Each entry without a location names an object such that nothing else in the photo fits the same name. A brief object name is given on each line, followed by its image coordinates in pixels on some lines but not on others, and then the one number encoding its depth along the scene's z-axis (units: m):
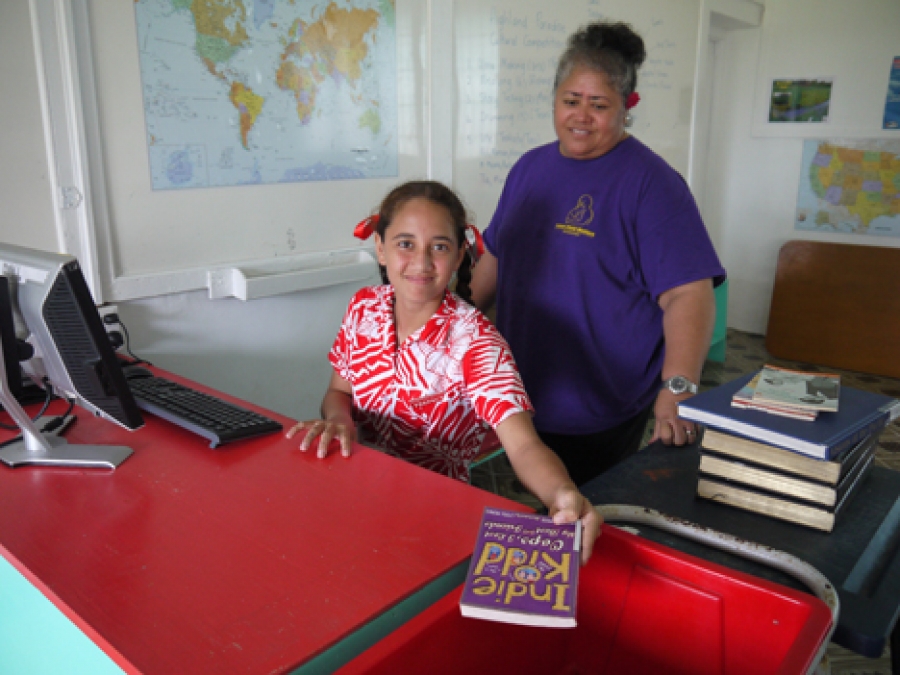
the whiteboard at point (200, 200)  2.02
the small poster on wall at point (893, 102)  4.51
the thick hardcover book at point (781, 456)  1.05
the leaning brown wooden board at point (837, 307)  4.52
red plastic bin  0.79
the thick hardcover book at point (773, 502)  1.07
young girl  1.32
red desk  0.77
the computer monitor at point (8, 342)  1.11
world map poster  2.13
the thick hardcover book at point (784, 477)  1.06
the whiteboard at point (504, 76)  3.08
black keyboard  1.31
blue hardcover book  1.04
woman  1.58
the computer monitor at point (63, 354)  1.06
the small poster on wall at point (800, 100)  4.82
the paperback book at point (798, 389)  1.12
